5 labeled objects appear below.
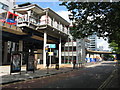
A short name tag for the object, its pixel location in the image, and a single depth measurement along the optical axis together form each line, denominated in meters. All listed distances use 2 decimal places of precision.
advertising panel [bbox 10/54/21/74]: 13.78
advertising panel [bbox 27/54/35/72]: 16.22
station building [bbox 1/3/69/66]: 25.05
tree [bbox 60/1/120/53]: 10.59
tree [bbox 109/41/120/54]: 53.68
